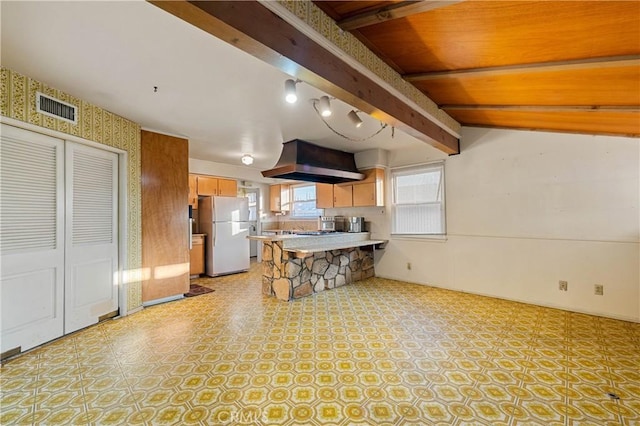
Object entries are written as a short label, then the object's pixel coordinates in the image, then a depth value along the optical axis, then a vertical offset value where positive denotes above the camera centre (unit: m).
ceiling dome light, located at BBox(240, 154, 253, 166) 5.04 +1.05
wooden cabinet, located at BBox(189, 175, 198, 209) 5.83 +0.58
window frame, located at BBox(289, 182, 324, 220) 7.44 +0.40
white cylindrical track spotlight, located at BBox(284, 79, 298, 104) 2.37 +1.08
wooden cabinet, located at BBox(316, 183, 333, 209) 5.91 +0.44
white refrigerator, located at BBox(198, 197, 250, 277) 5.74 -0.34
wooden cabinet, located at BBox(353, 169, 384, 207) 5.28 +0.50
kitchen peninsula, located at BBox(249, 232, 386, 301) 4.16 -0.77
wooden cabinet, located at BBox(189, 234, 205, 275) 5.64 -0.77
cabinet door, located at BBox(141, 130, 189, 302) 3.81 +0.04
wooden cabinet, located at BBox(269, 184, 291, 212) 7.93 +0.52
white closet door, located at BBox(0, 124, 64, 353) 2.46 -0.17
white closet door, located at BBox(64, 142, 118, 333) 3.00 -0.19
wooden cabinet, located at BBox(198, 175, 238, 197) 5.98 +0.69
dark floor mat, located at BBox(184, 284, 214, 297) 4.46 -1.23
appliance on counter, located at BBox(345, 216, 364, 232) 5.63 -0.17
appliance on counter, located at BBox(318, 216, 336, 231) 5.97 -0.16
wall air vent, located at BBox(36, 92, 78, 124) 2.61 +1.10
